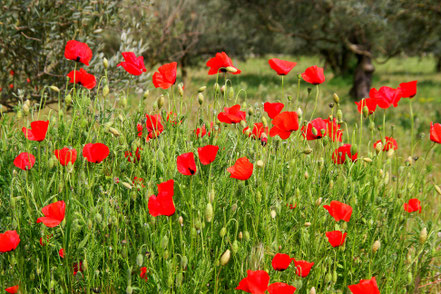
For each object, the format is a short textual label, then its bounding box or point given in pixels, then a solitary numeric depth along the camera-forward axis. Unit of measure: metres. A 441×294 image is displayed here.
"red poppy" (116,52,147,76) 2.58
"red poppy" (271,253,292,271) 1.75
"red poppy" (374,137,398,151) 2.66
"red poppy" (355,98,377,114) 2.59
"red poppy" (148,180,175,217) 1.75
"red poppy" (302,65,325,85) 2.44
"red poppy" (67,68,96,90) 2.59
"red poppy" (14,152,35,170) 2.09
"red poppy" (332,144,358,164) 2.67
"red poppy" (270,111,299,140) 2.19
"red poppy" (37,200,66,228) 1.78
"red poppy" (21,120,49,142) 2.08
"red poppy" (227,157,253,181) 1.89
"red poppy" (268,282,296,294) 1.59
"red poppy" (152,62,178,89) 2.44
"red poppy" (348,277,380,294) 1.56
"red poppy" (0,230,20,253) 1.80
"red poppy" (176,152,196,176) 1.94
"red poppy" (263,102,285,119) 2.50
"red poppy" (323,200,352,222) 1.94
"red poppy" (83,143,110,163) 2.07
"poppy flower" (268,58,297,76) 2.46
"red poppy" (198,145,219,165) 1.96
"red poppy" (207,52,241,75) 2.48
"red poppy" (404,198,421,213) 2.31
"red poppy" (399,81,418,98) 2.43
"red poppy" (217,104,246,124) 2.36
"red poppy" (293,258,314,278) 1.91
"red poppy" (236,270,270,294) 1.55
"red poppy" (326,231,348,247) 1.96
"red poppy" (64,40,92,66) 2.54
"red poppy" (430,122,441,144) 2.28
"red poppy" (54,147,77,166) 2.10
